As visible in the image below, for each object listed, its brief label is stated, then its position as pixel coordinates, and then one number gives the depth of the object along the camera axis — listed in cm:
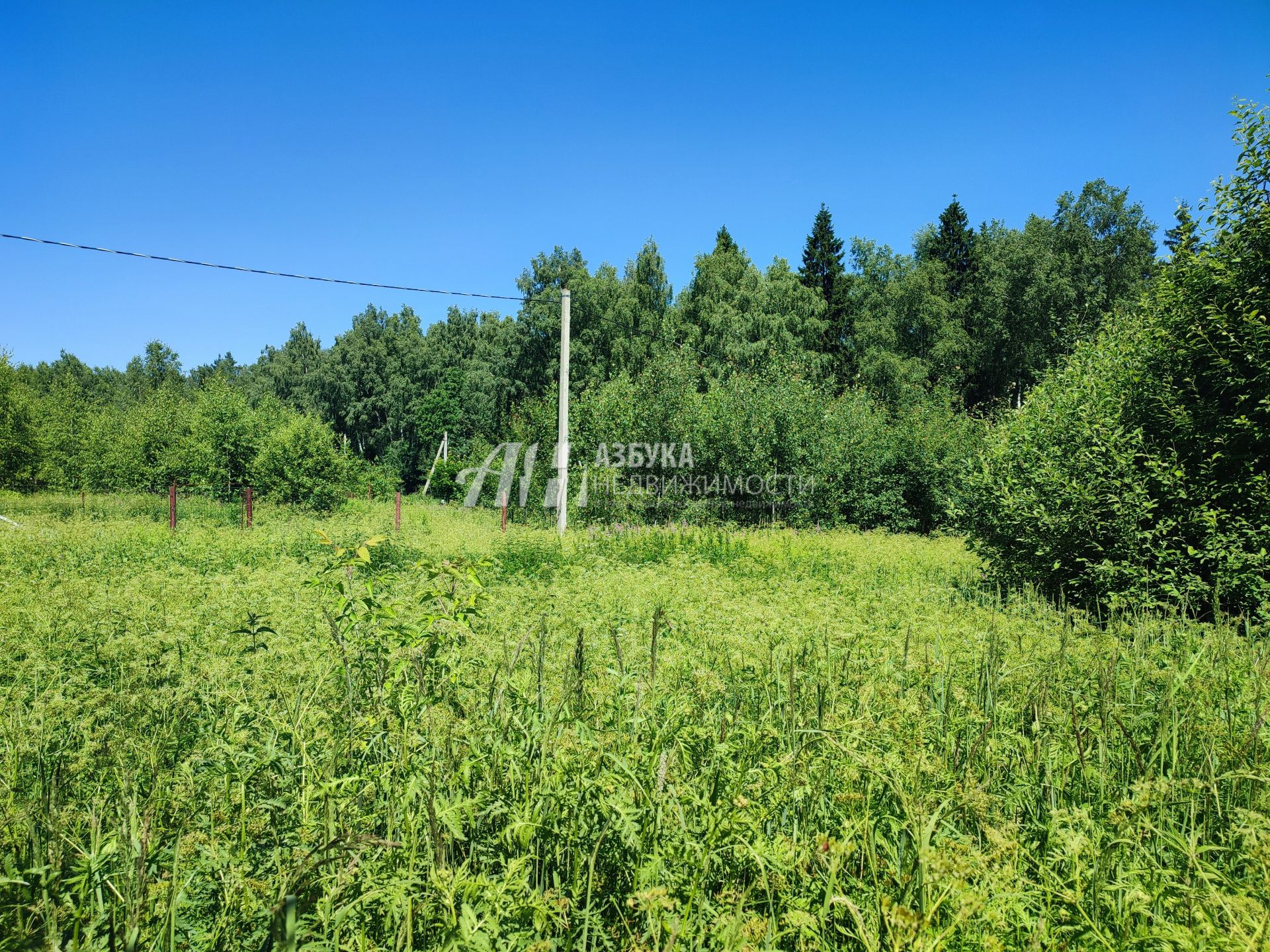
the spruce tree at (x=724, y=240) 4069
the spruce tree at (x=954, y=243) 4119
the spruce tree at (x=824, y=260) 4331
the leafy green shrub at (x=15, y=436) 2378
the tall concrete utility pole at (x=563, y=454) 1435
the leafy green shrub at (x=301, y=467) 2133
